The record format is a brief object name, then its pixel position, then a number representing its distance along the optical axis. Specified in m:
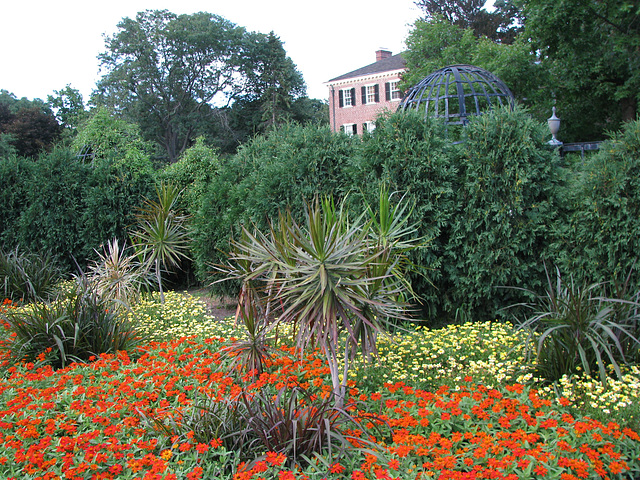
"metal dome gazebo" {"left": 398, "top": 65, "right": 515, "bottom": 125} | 6.97
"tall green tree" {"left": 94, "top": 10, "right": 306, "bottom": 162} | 36.12
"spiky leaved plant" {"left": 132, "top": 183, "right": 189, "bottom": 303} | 7.13
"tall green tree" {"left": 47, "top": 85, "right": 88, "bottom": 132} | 37.94
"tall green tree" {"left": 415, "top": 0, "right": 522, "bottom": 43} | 26.52
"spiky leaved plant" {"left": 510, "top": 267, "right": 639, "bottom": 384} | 3.73
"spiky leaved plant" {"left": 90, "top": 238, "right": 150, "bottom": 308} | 6.41
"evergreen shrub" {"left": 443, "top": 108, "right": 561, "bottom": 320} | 5.27
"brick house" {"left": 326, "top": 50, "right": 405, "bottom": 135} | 36.22
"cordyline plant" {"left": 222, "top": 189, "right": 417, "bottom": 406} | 3.11
